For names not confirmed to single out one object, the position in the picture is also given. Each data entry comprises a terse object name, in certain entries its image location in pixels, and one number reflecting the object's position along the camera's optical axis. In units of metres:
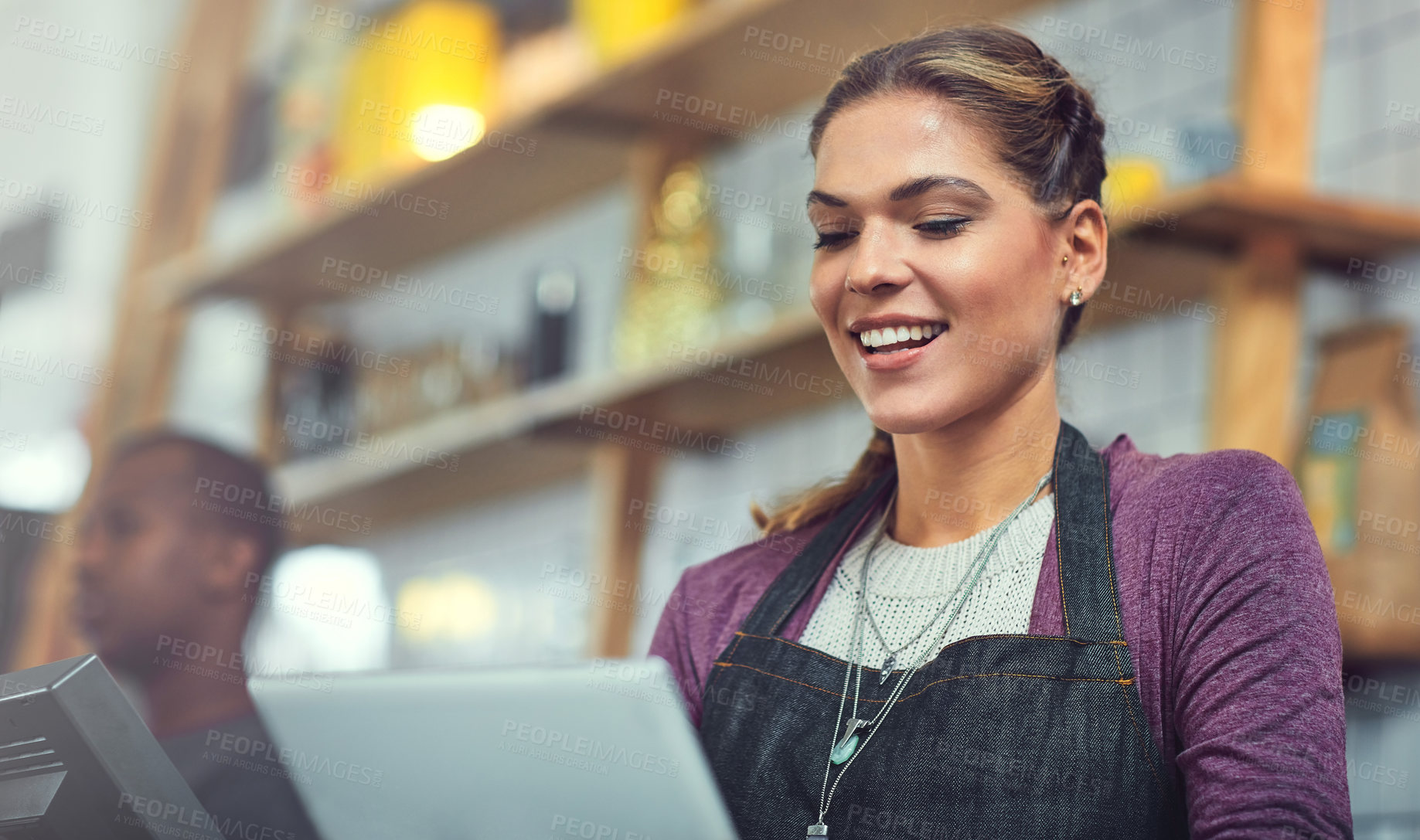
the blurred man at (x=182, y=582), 2.14
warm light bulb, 3.06
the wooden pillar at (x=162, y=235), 3.61
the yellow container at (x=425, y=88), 3.08
